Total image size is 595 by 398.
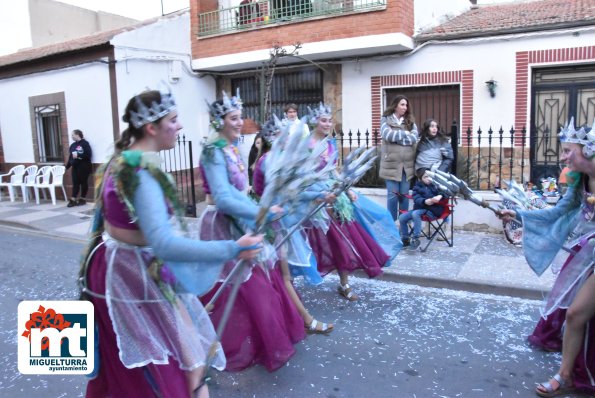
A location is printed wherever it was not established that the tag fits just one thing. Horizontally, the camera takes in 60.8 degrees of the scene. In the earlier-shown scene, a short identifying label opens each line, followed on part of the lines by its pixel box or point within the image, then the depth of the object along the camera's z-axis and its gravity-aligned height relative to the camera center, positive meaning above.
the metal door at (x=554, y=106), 9.21 +0.25
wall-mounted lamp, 9.59 +0.68
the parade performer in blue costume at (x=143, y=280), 2.19 -0.67
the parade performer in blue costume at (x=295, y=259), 4.09 -1.05
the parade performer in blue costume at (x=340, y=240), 4.77 -1.05
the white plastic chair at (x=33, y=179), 12.90 -1.06
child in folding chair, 6.46 -1.05
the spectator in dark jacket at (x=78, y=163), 11.74 -0.61
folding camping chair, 6.52 -1.48
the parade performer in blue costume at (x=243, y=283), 3.25 -1.00
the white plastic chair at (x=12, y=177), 13.31 -1.00
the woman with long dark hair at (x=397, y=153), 7.05 -0.39
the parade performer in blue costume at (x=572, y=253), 3.02 -0.87
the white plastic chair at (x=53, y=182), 12.43 -1.11
